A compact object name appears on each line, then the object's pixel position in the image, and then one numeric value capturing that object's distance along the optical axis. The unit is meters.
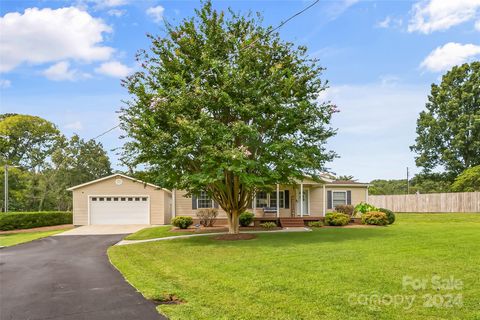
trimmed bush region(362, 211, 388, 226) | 21.73
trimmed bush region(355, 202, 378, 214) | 24.03
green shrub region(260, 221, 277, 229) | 22.17
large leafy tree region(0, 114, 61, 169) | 46.84
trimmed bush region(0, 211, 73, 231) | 27.75
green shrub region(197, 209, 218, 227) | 23.36
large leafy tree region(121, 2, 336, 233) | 14.24
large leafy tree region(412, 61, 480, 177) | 40.41
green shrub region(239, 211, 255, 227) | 22.95
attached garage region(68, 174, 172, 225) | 27.58
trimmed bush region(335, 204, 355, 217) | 24.55
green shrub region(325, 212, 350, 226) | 21.94
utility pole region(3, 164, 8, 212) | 28.76
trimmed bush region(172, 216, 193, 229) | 22.14
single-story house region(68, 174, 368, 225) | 25.80
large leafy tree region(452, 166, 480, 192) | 35.84
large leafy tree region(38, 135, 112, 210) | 41.91
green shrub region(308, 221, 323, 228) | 22.20
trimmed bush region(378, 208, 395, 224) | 22.78
